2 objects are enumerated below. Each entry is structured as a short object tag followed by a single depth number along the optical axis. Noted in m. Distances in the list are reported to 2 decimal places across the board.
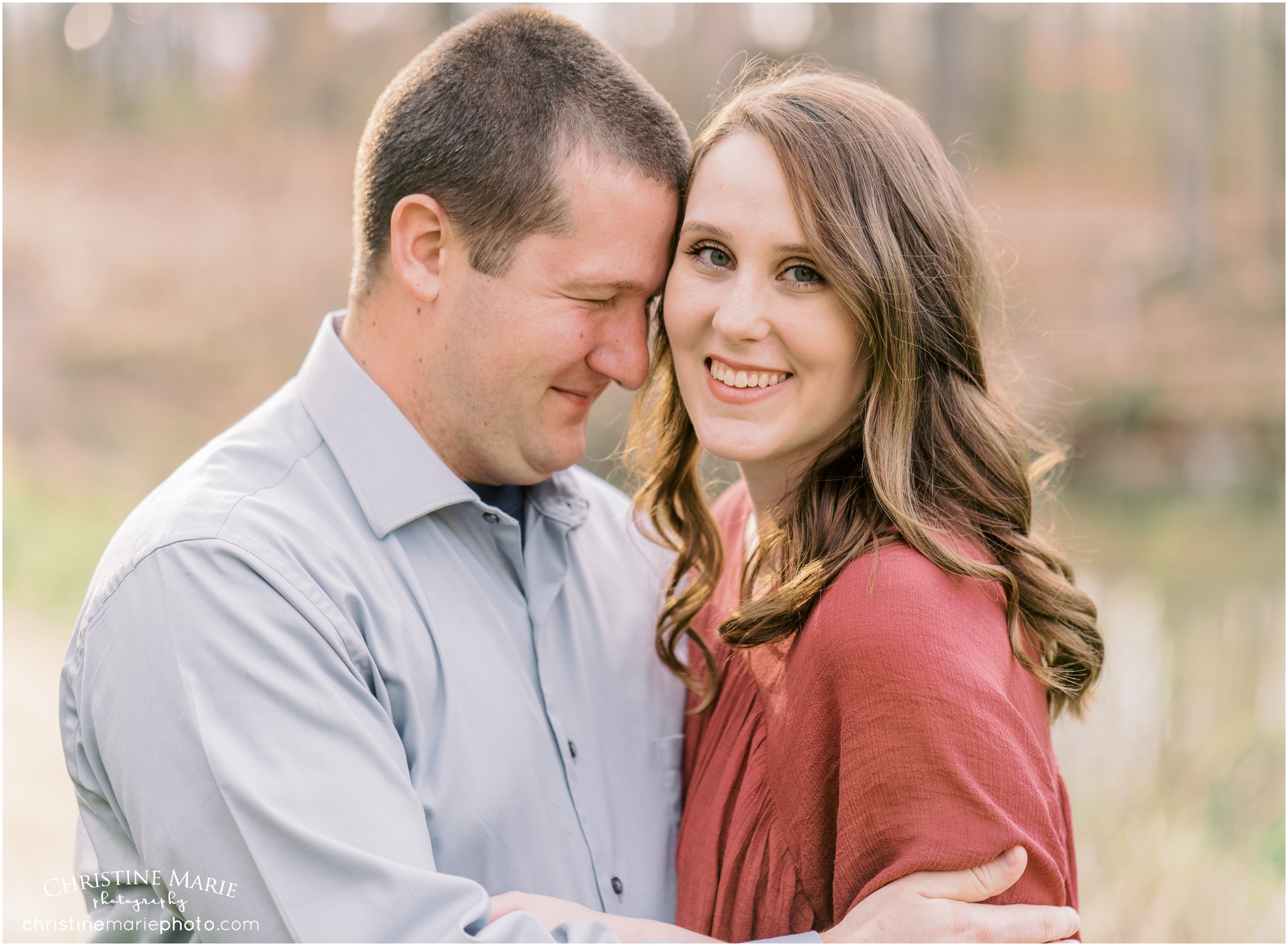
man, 1.59
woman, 1.68
